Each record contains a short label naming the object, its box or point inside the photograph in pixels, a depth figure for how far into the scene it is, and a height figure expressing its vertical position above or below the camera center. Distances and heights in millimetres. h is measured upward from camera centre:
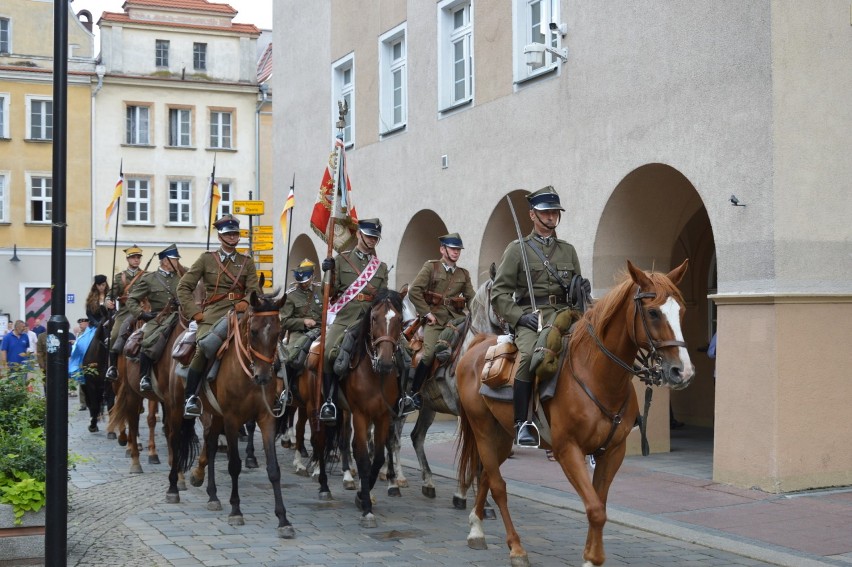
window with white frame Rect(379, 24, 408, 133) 21000 +4069
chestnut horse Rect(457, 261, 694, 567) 6953 -607
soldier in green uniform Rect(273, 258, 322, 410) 13570 -162
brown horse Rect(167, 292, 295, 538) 9922 -930
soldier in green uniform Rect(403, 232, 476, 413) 12203 +29
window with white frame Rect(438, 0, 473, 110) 18406 +4103
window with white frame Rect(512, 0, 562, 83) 15998 +3898
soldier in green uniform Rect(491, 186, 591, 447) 8516 +163
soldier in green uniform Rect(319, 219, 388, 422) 11430 +113
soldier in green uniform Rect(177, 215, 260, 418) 11461 +134
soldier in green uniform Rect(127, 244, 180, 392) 14711 +35
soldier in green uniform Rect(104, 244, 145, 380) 17125 +185
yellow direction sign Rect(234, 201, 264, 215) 20562 +1593
